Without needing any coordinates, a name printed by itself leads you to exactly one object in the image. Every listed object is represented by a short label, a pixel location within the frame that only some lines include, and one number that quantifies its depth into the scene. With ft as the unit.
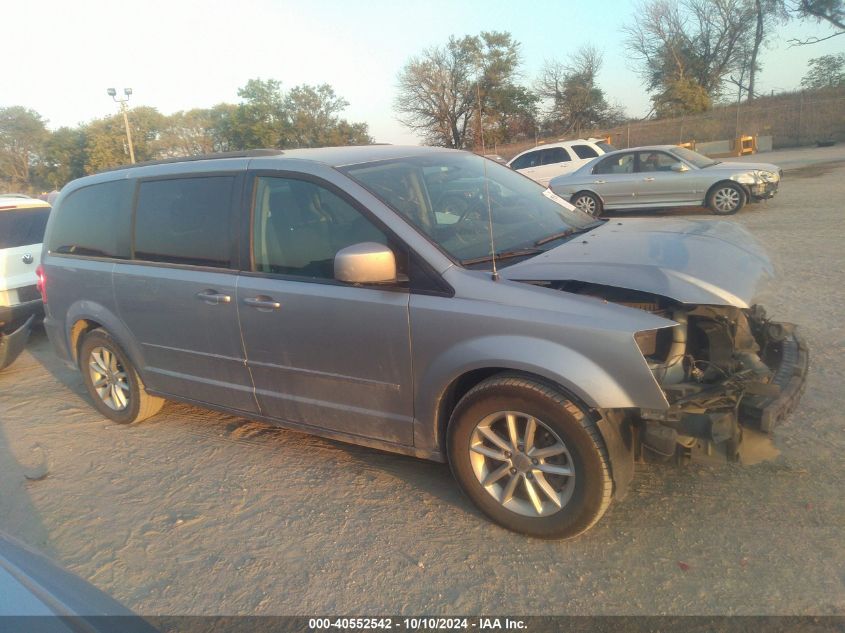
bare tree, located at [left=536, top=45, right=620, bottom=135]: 142.61
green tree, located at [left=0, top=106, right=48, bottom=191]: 165.99
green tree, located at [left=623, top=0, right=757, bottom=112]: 144.66
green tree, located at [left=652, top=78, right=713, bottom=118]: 133.80
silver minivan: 8.89
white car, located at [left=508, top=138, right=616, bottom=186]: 55.57
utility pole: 83.66
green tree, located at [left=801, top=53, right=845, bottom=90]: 133.49
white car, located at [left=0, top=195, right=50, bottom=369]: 20.49
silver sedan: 40.01
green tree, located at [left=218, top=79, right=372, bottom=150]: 133.69
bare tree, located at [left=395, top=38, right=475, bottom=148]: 127.54
